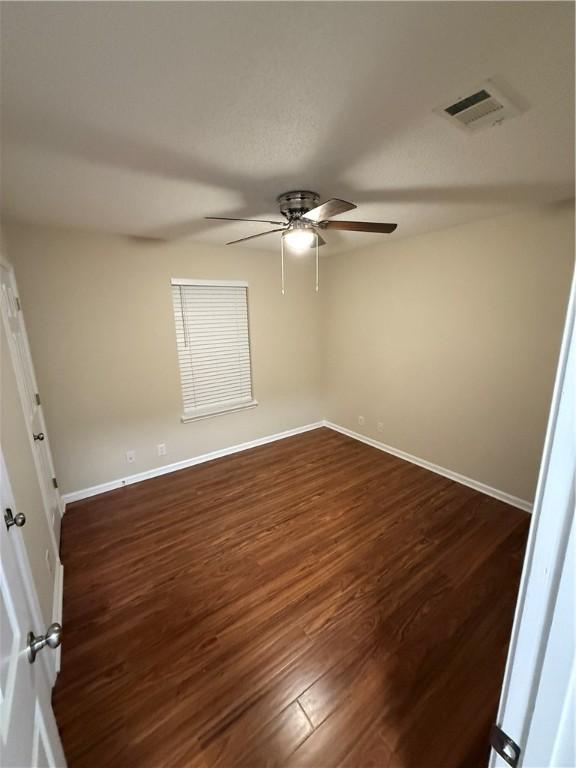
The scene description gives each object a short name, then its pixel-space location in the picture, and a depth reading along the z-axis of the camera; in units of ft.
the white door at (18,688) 1.88
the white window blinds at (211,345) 10.78
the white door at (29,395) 6.49
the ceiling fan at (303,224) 6.27
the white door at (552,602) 1.52
